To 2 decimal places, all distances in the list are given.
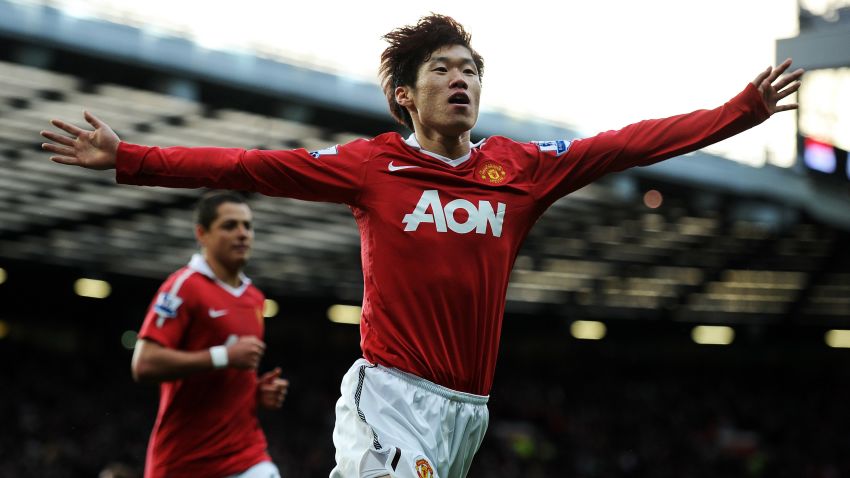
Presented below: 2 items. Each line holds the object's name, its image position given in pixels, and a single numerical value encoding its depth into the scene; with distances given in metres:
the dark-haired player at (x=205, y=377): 5.31
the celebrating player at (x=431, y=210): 3.74
